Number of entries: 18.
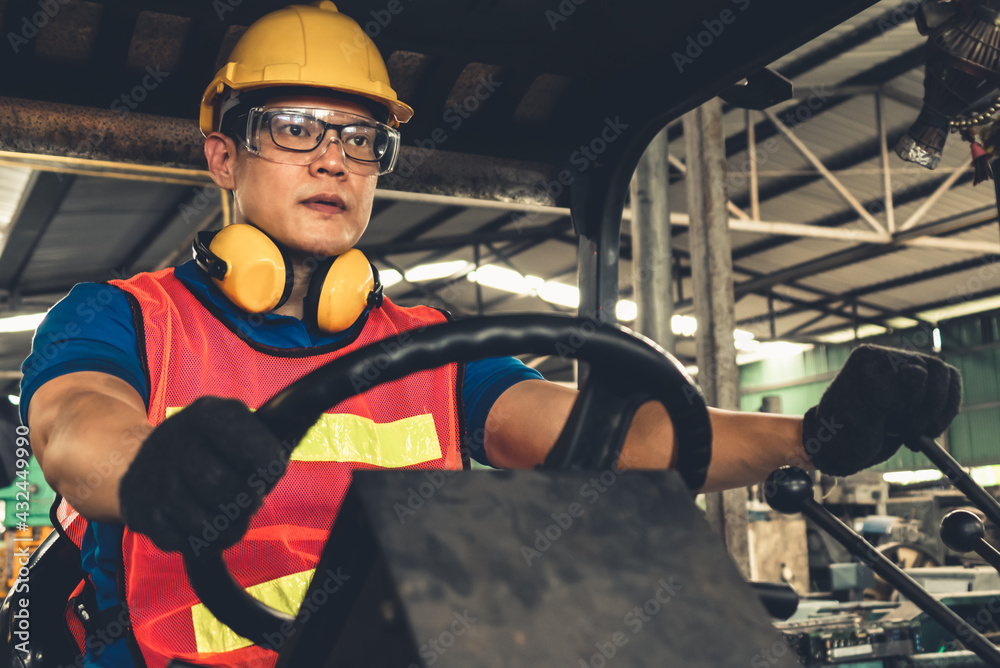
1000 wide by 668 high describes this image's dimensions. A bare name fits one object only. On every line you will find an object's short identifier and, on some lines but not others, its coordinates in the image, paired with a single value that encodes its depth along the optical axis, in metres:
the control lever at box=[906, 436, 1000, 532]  1.13
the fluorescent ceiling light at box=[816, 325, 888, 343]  16.55
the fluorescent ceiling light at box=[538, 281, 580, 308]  13.69
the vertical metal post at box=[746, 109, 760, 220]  8.69
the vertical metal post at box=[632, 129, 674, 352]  5.02
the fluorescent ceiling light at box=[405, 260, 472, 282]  12.92
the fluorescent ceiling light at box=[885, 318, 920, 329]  16.11
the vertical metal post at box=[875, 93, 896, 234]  8.98
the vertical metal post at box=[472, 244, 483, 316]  12.14
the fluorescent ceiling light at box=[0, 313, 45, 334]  9.84
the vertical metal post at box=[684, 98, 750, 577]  5.05
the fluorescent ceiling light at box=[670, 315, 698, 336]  15.16
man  1.09
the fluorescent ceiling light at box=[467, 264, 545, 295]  13.13
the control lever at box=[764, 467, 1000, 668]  1.18
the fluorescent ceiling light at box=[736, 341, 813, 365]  18.33
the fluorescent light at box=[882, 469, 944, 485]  16.50
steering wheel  0.74
